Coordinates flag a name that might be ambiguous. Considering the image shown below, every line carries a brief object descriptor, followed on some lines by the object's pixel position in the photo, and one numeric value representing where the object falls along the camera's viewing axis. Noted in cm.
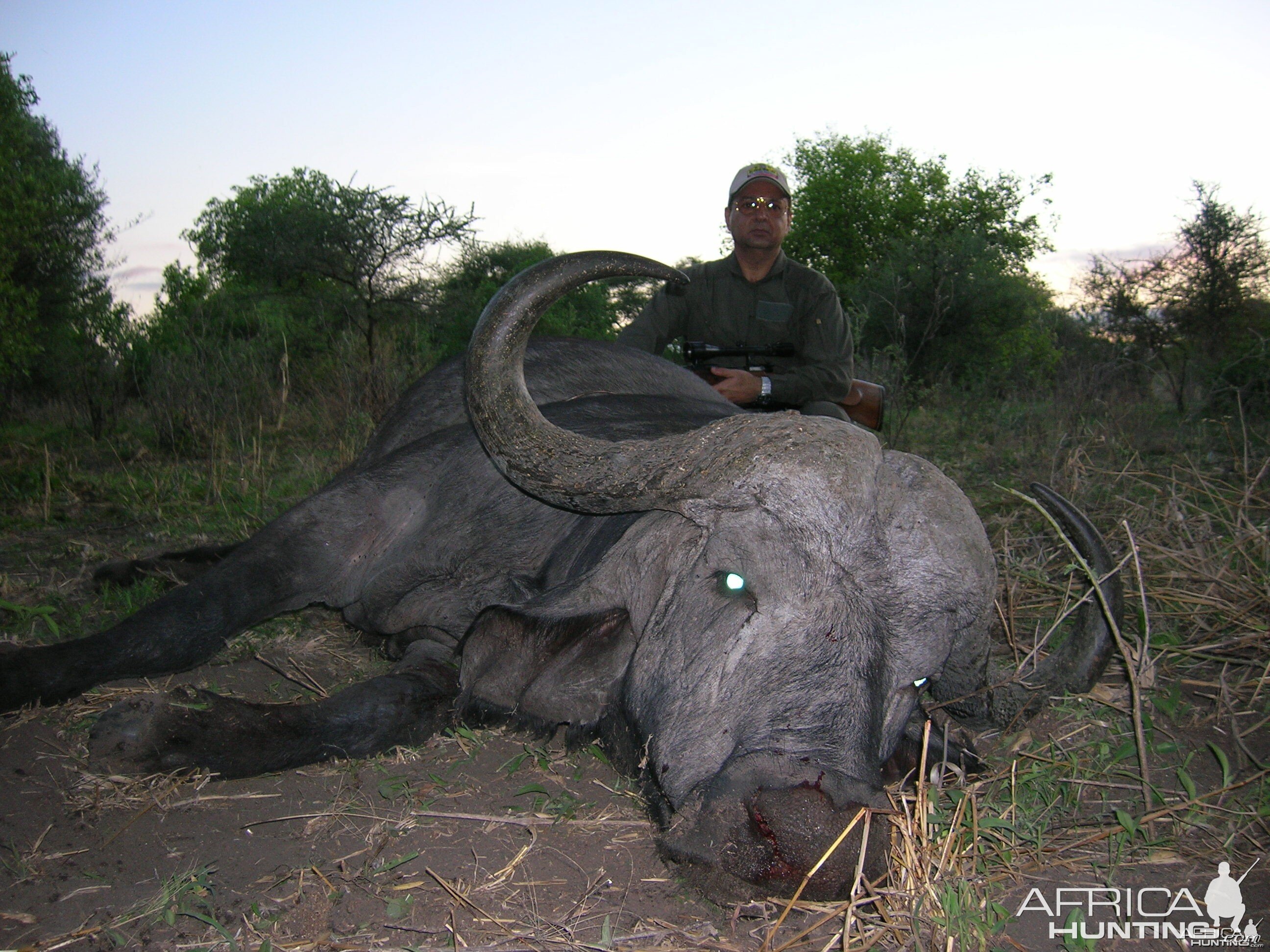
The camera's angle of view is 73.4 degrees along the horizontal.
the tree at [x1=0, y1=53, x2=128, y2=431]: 1162
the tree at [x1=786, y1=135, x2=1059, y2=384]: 1546
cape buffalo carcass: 193
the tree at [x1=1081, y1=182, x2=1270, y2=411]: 1227
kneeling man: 540
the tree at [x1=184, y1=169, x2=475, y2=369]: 1427
